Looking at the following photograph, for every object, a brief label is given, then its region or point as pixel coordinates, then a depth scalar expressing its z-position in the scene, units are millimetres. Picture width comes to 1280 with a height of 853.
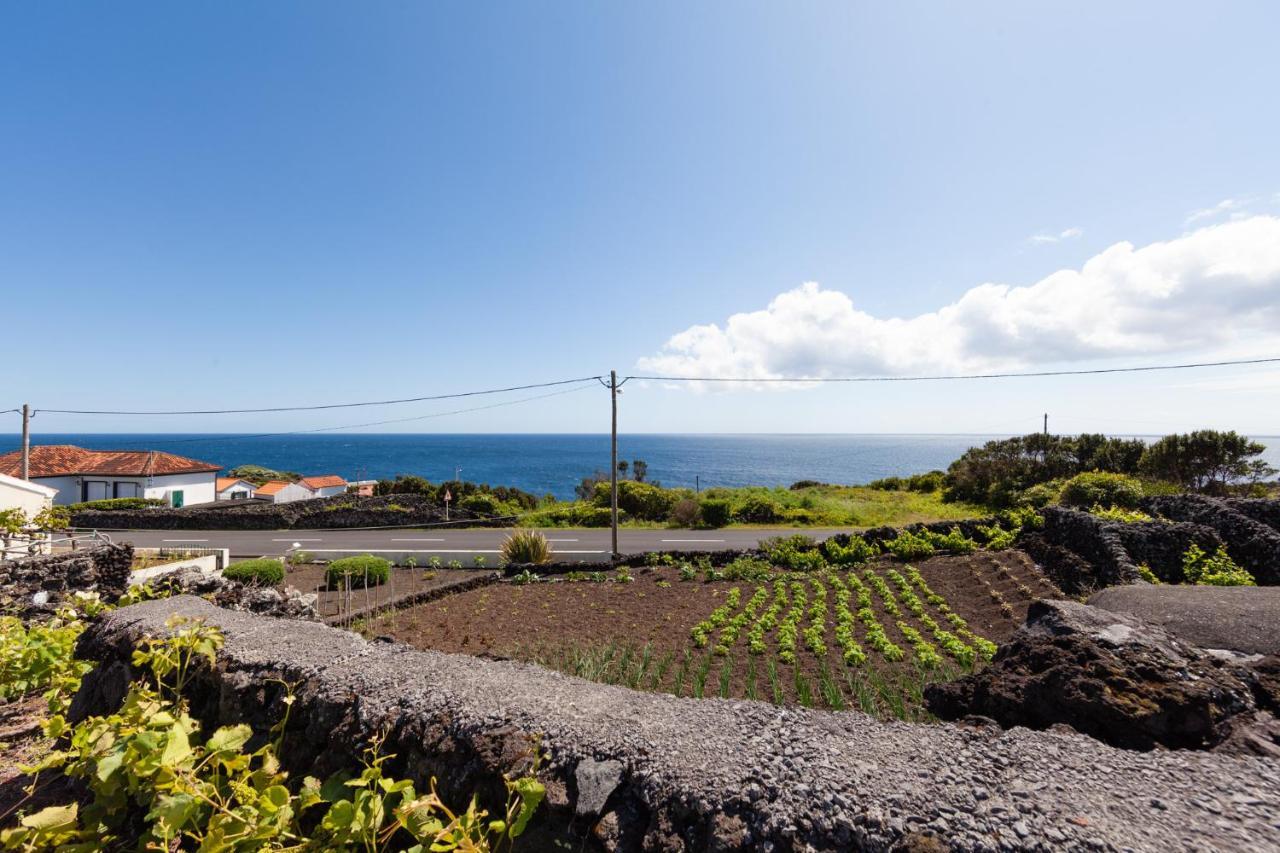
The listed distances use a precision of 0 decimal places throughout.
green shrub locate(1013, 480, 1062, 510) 20531
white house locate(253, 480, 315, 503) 41719
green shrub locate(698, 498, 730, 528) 21906
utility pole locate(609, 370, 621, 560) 14941
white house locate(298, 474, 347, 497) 47375
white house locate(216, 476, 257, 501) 39250
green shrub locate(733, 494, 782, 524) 22938
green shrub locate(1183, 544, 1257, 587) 7402
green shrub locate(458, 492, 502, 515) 25484
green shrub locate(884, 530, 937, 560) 12156
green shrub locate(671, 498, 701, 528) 22375
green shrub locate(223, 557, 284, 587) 11047
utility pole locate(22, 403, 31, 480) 18953
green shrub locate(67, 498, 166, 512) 25133
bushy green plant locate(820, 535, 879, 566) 12312
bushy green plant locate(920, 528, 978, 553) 12016
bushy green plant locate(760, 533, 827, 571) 12102
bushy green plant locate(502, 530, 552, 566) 14086
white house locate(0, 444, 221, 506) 29391
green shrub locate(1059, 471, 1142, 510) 16125
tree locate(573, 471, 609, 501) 37938
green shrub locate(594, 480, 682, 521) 24234
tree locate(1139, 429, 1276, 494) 20391
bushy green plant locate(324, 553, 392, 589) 11953
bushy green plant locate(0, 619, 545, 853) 1544
